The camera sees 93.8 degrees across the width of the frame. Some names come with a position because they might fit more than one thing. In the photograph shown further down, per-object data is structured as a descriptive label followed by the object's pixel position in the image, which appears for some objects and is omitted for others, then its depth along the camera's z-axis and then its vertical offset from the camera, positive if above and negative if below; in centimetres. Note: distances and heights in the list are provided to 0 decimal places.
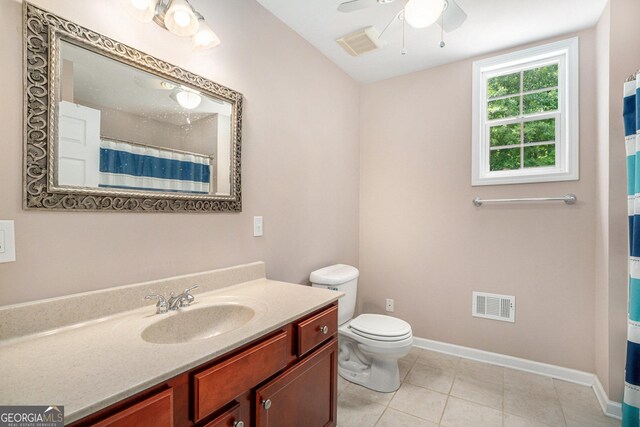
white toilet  198 -84
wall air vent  236 -74
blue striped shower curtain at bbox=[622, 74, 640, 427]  150 -25
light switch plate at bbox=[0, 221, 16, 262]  94 -10
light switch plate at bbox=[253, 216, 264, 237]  183 -8
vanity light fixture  115 +81
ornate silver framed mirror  101 +35
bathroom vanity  72 -41
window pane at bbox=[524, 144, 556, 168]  229 +47
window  218 +79
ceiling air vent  210 +127
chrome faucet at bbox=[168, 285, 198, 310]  127 -37
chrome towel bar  213 +12
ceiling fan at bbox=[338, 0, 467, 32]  139 +99
